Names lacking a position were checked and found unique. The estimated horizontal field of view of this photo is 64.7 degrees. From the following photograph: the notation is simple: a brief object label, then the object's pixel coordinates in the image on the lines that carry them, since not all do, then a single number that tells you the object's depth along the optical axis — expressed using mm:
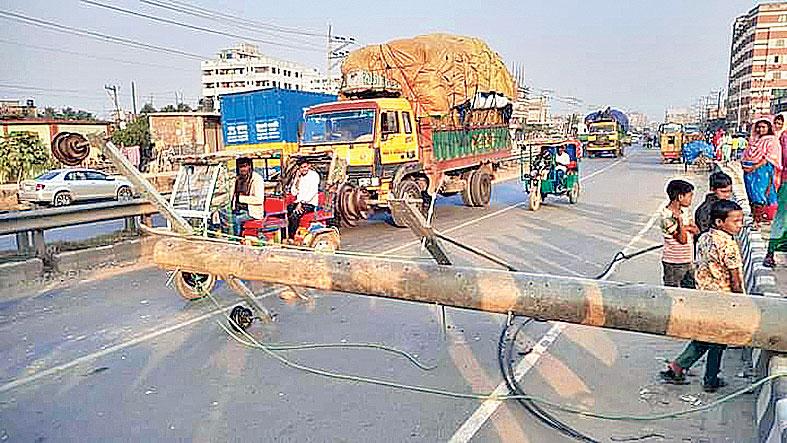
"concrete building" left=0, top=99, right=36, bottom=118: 40862
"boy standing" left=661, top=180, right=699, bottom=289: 5367
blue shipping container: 21422
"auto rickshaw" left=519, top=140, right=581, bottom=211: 16281
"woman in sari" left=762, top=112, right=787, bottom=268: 7332
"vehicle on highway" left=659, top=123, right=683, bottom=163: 34531
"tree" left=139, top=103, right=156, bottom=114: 73812
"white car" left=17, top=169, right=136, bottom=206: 20250
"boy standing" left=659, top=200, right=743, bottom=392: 4473
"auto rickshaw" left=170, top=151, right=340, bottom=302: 7242
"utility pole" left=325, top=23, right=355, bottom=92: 54969
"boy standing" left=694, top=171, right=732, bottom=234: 5945
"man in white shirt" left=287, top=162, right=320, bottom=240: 8570
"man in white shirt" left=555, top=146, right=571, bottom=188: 16516
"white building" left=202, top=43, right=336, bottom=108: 125500
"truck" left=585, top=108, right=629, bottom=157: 42281
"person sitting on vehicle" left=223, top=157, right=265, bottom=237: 7719
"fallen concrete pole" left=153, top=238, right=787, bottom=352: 3273
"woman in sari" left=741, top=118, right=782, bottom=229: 8978
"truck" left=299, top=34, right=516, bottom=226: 12727
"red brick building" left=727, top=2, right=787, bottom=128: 92438
